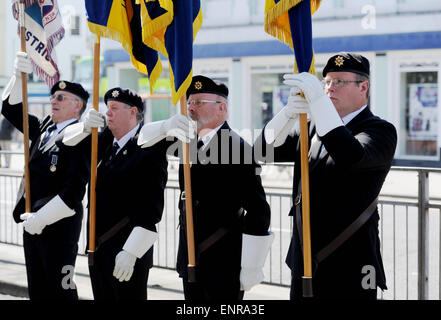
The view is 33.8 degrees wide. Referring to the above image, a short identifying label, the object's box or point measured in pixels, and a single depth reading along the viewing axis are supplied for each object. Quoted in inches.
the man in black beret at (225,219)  169.5
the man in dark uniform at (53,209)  210.2
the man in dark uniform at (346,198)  148.3
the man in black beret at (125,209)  186.7
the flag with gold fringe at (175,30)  166.1
